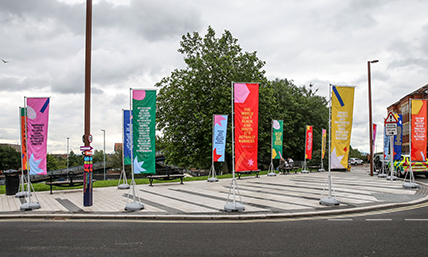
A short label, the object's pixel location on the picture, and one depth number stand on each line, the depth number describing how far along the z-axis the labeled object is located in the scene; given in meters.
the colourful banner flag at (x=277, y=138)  23.97
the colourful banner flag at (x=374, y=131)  25.72
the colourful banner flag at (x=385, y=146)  23.70
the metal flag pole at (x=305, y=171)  28.31
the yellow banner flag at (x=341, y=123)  10.87
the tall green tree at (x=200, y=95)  26.52
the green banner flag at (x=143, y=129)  10.58
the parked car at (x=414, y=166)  19.83
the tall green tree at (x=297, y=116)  37.91
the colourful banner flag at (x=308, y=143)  28.77
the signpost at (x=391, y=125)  14.40
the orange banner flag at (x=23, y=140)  12.14
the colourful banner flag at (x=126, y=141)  15.18
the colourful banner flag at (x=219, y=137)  19.67
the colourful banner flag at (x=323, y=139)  32.08
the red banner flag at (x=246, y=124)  10.40
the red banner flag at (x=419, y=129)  16.28
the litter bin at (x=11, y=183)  13.59
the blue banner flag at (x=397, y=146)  19.98
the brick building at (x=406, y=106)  55.89
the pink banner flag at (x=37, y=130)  11.48
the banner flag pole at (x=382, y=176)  21.73
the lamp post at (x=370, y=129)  23.52
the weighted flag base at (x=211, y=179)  19.60
